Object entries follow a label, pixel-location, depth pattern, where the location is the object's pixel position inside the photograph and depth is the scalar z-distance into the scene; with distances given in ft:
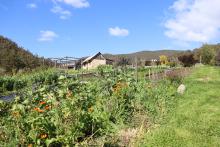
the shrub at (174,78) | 29.72
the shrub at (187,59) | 119.54
